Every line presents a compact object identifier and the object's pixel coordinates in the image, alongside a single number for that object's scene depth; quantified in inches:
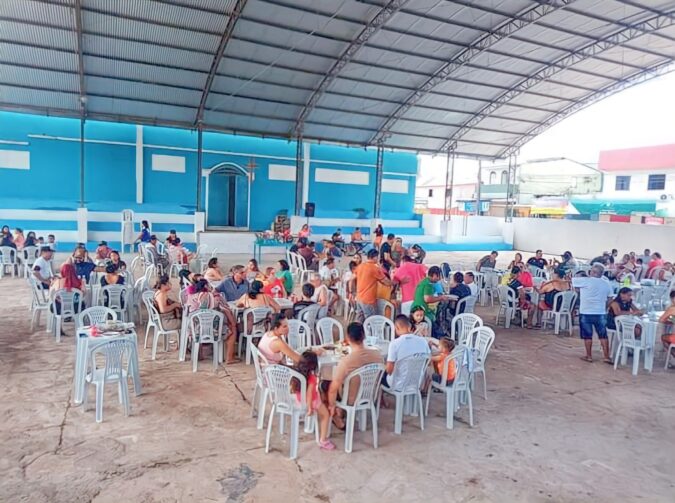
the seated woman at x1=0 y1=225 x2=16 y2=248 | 461.1
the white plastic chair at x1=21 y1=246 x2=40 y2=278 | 436.5
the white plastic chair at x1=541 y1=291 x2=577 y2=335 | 318.3
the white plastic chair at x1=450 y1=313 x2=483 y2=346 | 235.3
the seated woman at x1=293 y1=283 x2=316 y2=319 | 252.5
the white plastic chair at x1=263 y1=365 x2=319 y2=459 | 150.3
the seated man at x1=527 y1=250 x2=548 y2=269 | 424.8
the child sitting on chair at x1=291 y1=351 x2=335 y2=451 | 153.5
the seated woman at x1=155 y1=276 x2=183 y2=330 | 243.6
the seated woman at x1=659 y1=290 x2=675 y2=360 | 246.4
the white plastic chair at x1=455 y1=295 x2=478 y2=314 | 289.9
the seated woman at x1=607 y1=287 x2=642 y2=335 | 272.8
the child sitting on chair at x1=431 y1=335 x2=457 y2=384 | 181.8
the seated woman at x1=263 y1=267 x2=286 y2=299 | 273.6
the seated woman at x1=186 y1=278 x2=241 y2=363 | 233.5
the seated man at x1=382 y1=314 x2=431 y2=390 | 167.3
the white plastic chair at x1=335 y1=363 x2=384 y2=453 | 154.2
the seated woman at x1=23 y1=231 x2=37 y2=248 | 462.9
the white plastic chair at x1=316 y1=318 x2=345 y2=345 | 215.9
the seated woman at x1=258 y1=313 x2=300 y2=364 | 167.6
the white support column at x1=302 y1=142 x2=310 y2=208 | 808.3
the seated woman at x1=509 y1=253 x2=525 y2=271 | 356.2
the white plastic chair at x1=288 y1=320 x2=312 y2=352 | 209.8
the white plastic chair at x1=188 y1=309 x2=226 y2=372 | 224.4
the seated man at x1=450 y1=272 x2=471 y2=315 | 291.6
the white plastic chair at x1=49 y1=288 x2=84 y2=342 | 264.2
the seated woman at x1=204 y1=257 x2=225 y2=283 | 307.1
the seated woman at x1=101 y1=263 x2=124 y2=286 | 282.1
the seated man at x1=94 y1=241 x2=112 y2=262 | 376.4
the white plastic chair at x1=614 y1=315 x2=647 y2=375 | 247.3
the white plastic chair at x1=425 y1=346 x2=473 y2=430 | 175.2
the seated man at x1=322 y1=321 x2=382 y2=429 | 154.5
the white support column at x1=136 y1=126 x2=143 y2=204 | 692.7
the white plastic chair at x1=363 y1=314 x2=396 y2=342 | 230.5
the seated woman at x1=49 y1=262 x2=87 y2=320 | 270.6
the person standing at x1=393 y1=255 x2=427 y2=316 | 265.1
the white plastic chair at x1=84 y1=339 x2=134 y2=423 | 173.0
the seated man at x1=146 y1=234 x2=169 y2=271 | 444.1
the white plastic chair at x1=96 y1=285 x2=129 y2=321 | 278.2
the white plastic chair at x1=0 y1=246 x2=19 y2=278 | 450.0
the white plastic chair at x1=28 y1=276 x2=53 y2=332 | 280.5
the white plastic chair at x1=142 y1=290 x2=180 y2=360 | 241.6
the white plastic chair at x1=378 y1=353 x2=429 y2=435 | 167.6
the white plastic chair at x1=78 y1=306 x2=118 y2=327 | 223.5
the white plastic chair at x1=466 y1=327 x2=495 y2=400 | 200.7
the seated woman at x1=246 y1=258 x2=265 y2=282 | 304.0
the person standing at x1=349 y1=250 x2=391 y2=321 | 255.9
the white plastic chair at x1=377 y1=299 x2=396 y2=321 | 265.3
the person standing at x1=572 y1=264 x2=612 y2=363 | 255.0
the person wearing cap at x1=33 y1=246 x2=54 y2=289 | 299.1
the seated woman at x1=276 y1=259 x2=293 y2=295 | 292.0
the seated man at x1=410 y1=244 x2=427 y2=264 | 339.5
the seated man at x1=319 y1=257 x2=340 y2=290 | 332.3
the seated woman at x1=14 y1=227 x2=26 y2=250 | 476.2
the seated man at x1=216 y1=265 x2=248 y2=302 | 271.1
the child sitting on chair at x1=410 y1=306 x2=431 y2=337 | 205.9
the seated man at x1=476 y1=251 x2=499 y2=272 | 422.3
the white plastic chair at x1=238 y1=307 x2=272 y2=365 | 235.3
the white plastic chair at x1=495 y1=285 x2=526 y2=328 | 330.7
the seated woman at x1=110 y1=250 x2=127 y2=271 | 320.1
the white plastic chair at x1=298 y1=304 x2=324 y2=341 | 250.7
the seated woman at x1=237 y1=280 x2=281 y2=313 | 232.5
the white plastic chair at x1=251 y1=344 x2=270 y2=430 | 164.9
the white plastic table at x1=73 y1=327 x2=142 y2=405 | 179.8
